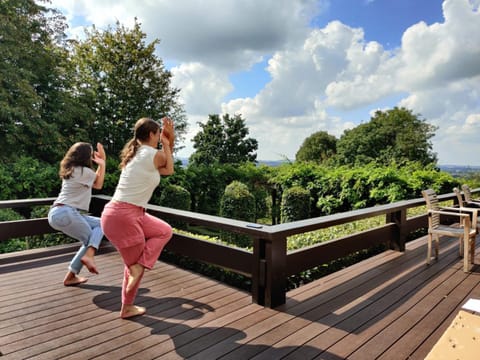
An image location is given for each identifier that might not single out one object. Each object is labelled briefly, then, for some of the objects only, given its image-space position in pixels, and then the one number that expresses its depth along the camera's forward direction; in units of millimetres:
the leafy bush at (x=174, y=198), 7762
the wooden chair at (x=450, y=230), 3562
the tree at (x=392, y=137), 25750
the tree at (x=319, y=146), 37188
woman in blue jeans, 2914
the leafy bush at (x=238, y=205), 7805
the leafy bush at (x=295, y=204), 8914
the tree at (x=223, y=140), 30906
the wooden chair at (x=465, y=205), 4043
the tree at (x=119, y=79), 11359
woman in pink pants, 2252
